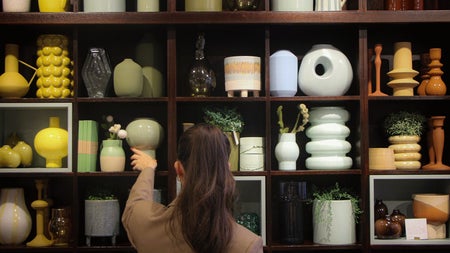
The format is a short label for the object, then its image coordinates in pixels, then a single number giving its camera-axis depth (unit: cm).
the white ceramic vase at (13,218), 320
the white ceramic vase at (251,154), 322
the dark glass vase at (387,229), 321
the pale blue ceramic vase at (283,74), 323
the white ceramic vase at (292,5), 320
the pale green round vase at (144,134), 320
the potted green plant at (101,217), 316
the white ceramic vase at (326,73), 324
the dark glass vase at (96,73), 323
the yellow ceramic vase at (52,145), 322
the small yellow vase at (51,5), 321
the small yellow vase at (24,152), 329
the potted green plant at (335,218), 318
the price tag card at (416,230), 322
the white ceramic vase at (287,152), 321
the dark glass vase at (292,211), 321
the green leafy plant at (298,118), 324
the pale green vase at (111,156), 318
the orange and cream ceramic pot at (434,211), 323
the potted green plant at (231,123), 322
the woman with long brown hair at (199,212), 173
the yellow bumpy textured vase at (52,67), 323
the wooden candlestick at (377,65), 330
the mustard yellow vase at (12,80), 324
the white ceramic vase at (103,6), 318
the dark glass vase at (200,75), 323
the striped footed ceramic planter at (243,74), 321
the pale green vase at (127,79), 319
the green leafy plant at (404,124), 329
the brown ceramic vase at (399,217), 326
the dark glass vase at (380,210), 326
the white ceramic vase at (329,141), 322
